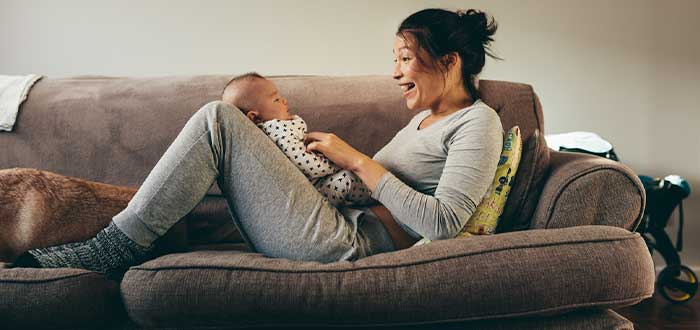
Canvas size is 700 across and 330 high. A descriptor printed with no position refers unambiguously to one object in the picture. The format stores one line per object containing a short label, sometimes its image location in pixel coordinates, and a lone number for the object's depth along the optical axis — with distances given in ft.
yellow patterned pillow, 4.95
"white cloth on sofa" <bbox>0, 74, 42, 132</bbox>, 6.64
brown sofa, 3.97
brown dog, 5.12
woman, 4.50
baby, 5.11
